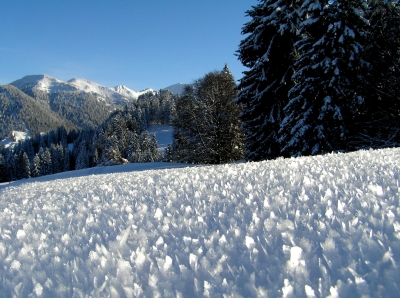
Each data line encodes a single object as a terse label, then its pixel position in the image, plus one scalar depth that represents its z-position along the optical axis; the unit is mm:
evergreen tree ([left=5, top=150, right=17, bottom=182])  86188
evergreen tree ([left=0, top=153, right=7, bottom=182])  76138
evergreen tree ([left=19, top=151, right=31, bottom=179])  81625
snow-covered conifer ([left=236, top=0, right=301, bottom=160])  15445
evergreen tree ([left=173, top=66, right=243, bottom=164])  21359
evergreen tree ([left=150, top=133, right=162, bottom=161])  69188
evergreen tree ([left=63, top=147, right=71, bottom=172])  93688
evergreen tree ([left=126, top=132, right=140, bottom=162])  69688
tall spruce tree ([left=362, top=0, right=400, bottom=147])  13820
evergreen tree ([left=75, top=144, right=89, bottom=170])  84975
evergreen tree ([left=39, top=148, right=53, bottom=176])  88312
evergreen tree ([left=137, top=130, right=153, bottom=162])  66638
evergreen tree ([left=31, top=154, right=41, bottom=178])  84875
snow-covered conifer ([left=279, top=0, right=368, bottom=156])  12586
